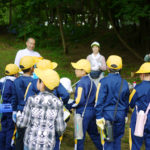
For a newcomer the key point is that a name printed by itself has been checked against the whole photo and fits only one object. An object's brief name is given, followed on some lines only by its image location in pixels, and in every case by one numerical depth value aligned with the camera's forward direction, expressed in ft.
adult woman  23.62
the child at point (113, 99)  13.65
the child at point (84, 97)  15.14
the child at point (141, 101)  13.25
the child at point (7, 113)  15.29
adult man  20.51
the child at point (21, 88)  14.07
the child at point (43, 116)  10.14
